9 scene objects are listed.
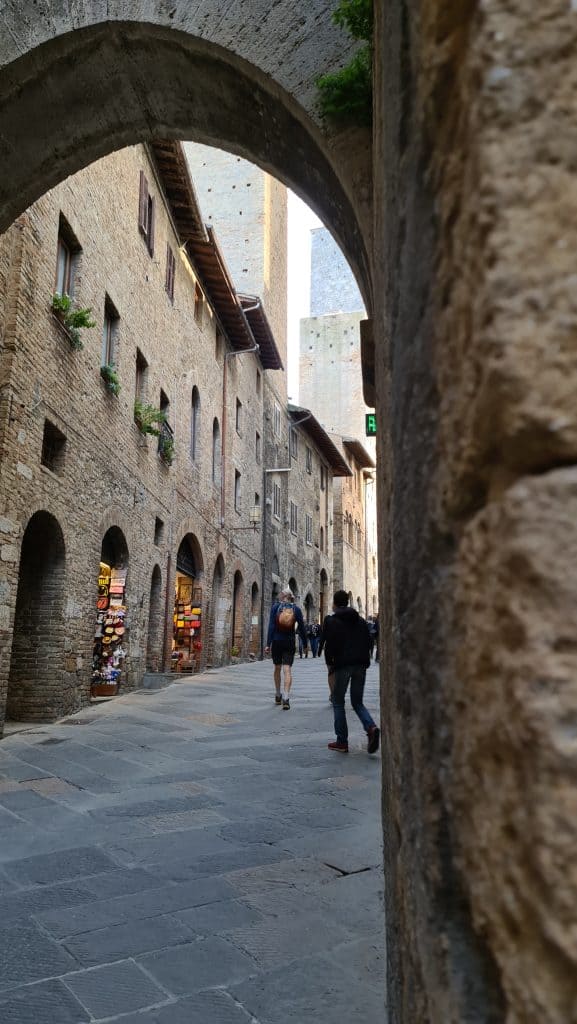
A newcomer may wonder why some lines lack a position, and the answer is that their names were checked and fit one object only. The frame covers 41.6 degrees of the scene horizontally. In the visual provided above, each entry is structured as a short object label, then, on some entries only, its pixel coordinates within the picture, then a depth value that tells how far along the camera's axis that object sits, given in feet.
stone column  1.79
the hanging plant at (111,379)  36.20
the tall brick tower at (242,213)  83.92
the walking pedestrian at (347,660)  20.84
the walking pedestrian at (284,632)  29.71
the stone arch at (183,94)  10.41
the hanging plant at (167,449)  46.85
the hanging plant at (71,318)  30.14
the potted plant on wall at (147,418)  42.04
